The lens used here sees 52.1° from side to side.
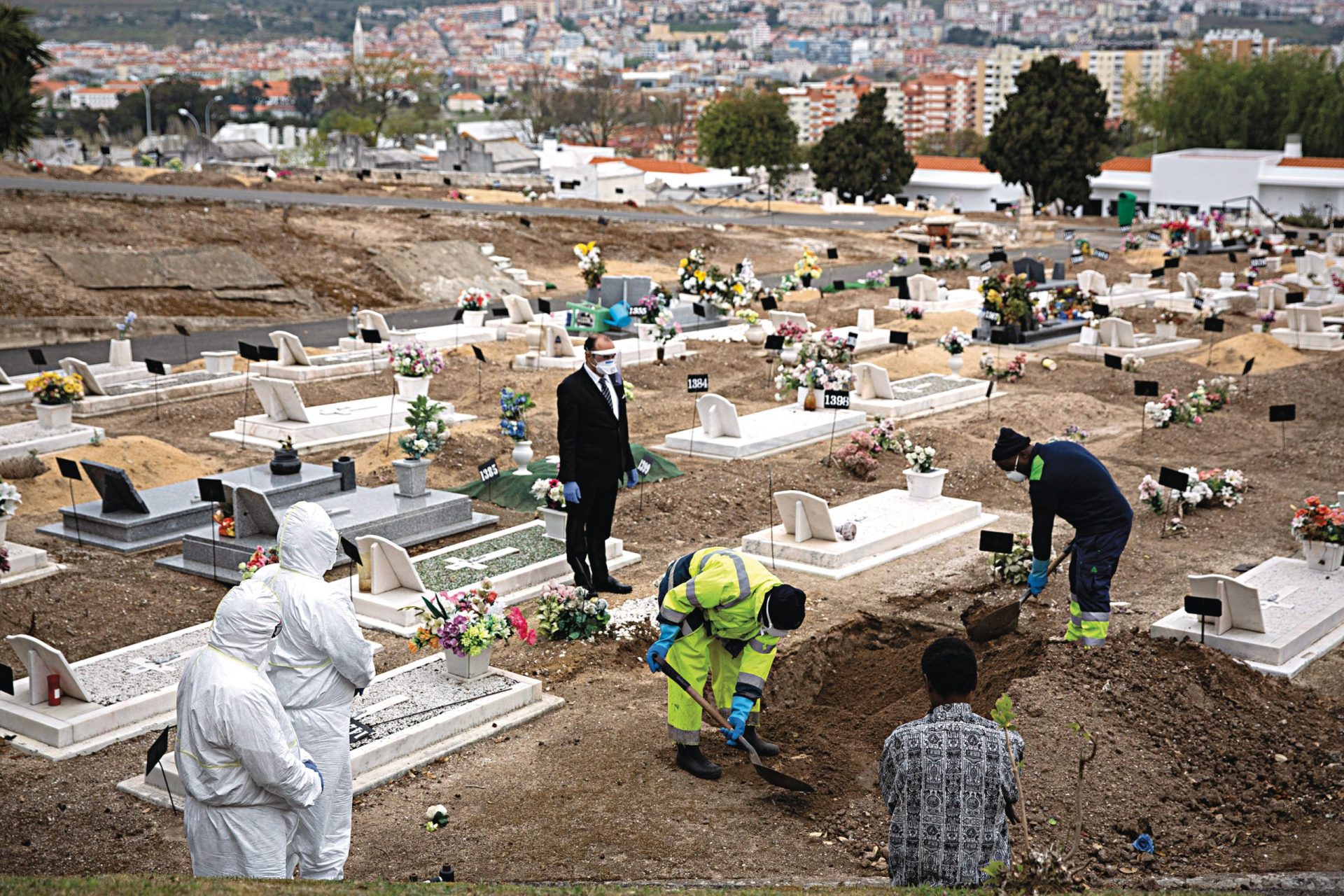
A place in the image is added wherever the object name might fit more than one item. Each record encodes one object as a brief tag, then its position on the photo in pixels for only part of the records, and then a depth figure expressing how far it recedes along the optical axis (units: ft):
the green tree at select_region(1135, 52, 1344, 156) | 214.90
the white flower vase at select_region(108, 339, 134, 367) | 68.28
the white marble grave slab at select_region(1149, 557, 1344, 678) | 31.55
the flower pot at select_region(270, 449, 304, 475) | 45.06
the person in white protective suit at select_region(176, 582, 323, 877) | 17.51
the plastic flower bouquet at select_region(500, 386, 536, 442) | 47.60
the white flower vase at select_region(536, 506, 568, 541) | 40.91
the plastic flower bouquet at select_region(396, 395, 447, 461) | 43.39
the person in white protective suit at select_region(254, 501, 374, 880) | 20.03
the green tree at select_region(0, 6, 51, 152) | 120.37
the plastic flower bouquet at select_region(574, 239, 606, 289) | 83.97
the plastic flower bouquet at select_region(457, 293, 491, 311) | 83.15
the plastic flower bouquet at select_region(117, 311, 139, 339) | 69.10
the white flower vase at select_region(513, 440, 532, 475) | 48.03
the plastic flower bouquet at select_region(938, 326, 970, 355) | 67.05
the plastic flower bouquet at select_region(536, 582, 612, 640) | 32.94
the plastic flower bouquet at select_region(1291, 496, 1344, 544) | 37.22
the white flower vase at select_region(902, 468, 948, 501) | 44.86
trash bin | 173.88
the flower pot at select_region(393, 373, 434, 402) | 60.64
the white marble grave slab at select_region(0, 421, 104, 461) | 52.54
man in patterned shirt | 16.75
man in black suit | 34.96
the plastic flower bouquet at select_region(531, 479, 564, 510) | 40.14
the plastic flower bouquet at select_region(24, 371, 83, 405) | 53.93
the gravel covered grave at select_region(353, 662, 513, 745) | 27.89
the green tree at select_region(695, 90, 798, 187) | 221.25
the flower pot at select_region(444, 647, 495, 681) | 30.14
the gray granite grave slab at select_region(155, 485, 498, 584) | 39.17
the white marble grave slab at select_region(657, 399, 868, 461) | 53.31
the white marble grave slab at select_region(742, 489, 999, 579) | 39.35
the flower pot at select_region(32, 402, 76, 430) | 54.08
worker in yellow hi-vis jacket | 24.18
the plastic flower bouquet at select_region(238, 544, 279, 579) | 30.49
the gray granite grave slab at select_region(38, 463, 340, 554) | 42.14
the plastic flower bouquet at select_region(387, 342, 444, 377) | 57.67
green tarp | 46.60
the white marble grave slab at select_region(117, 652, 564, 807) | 25.94
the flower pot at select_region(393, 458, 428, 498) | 43.29
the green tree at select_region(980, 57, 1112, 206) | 171.42
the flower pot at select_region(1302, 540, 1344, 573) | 37.76
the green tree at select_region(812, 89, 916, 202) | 189.57
